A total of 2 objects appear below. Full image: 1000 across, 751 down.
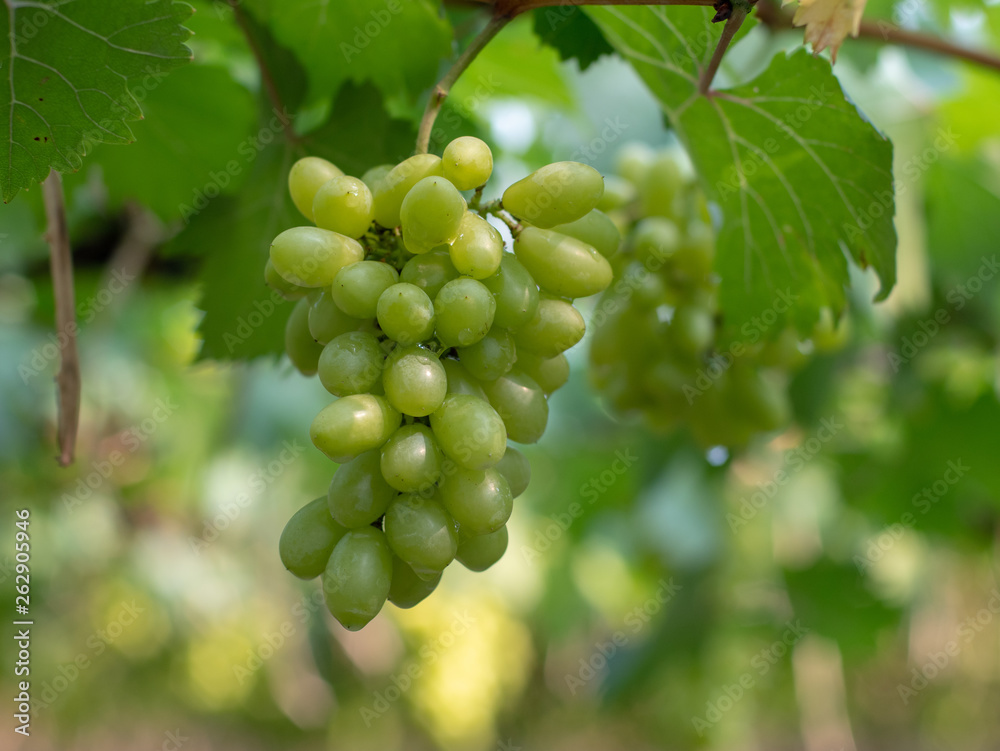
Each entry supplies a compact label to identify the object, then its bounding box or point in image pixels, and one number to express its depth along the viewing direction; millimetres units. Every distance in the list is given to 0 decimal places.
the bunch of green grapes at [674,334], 938
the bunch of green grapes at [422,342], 448
